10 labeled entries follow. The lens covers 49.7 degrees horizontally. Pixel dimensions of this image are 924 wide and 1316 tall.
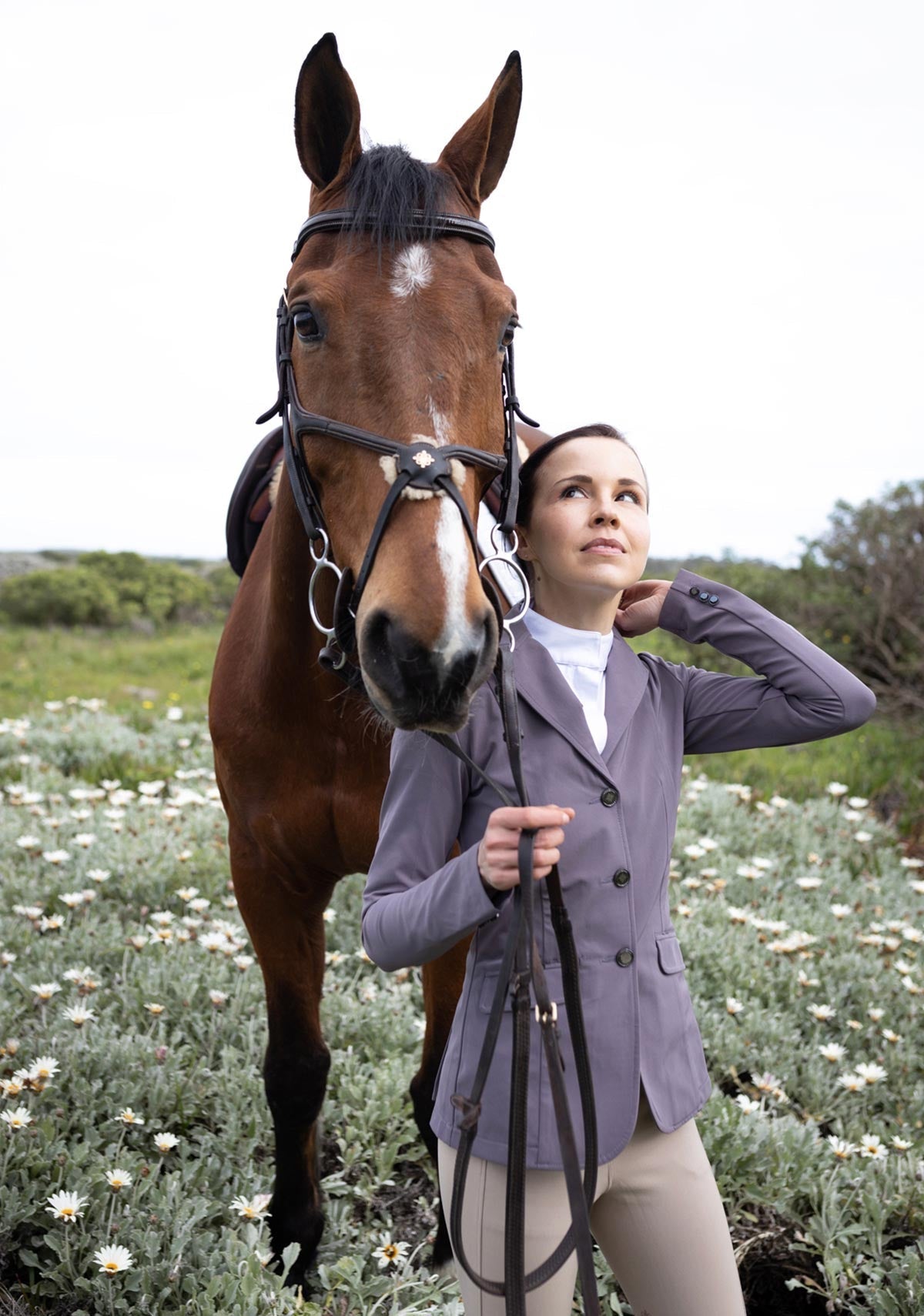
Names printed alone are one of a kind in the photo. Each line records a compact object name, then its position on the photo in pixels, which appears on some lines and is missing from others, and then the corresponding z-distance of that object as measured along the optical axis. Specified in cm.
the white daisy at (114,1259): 217
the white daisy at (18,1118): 247
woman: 154
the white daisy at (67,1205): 229
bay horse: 142
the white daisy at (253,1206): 246
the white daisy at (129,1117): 259
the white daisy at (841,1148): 279
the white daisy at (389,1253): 251
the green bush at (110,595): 1486
